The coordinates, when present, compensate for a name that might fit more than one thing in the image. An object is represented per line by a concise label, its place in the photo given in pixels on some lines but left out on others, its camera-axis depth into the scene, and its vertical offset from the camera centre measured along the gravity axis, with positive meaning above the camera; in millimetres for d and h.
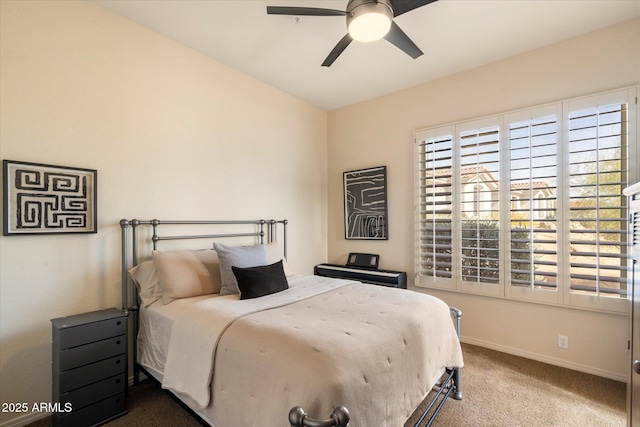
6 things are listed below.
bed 1232 -647
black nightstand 1712 -950
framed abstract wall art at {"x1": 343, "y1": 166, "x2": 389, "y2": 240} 3725 +158
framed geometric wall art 1821 +118
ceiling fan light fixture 1718 +1204
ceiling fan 1722 +1242
